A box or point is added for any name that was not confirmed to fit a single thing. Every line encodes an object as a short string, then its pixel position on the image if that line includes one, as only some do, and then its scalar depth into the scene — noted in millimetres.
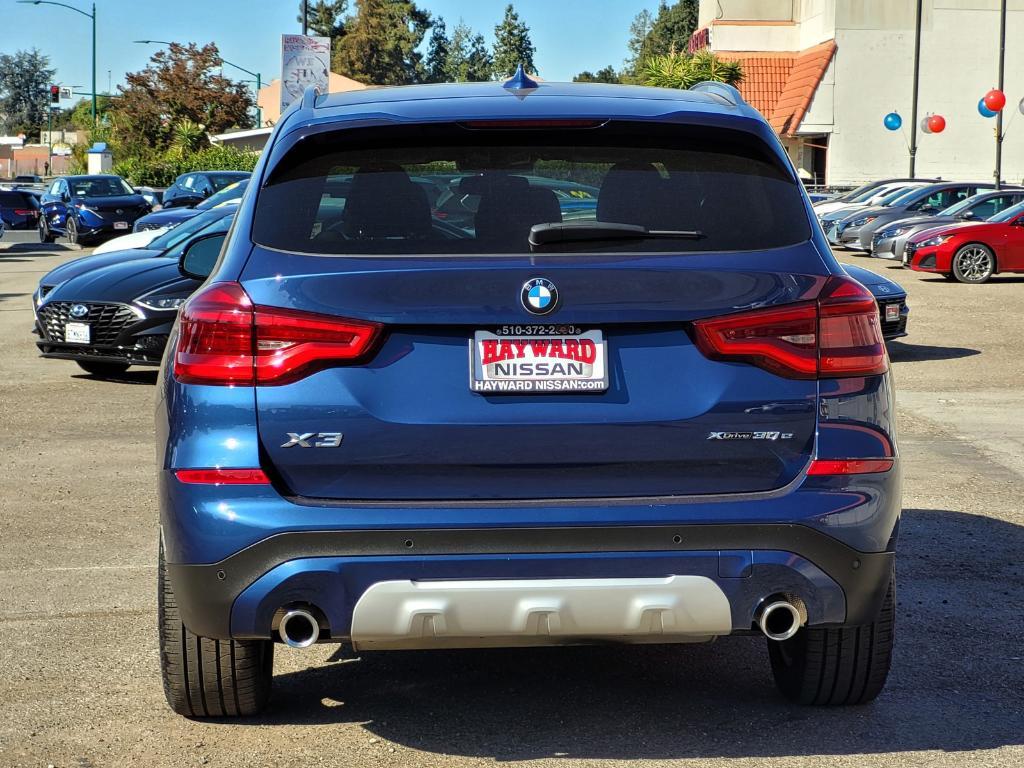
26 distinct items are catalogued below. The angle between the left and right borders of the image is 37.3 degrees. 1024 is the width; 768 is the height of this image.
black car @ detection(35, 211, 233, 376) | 12281
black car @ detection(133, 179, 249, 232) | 18219
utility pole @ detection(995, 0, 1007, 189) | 43000
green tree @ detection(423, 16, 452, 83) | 159125
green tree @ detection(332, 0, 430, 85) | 121312
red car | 24438
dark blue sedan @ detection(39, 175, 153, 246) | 36438
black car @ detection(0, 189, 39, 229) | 41969
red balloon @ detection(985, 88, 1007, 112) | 39656
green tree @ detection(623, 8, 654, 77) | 145625
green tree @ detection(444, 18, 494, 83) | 158500
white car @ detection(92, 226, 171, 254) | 17078
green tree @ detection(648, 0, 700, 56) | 121750
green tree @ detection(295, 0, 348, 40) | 125250
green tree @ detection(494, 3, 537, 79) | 147250
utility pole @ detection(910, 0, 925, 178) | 48375
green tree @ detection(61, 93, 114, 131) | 110569
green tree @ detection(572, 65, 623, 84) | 148050
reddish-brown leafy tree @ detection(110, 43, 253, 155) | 64438
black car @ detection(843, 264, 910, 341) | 13812
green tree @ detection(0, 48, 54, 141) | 162875
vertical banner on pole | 24047
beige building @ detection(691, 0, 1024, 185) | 55719
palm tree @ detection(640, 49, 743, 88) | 55781
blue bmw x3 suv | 3672
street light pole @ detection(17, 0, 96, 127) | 61625
